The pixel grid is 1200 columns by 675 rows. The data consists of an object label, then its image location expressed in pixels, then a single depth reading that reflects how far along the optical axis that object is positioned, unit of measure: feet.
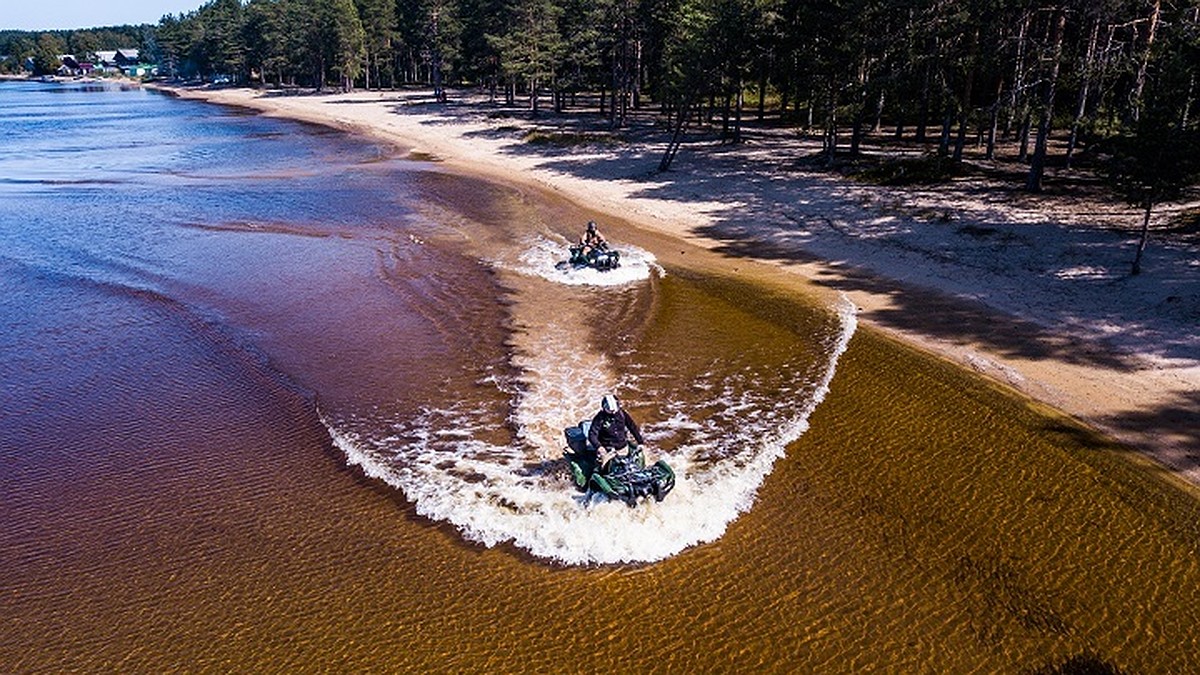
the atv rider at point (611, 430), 39.47
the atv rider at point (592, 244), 81.10
